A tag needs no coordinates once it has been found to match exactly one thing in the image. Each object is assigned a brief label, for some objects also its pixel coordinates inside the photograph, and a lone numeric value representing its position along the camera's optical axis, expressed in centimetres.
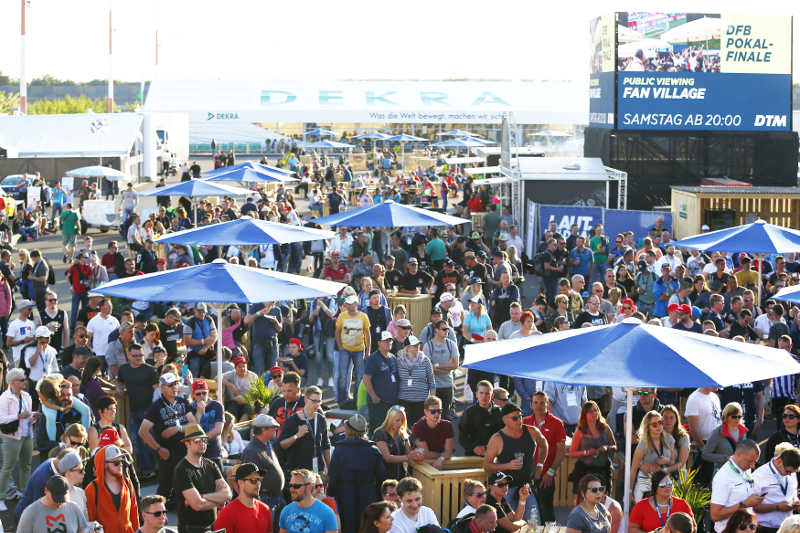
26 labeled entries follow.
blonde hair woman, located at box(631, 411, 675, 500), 1716
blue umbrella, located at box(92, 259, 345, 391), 1955
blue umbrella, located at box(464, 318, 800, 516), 1377
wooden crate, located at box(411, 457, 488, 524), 1750
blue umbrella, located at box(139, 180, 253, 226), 4244
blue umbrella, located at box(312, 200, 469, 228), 3306
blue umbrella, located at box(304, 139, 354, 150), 10669
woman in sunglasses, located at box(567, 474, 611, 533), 1407
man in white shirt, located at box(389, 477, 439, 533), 1398
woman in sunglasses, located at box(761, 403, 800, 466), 1777
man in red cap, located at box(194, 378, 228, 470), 1762
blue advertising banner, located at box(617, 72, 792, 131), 5709
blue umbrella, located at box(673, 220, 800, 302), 2766
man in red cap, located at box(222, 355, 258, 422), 2189
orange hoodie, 1476
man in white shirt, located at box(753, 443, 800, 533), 1544
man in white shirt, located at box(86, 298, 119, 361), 2497
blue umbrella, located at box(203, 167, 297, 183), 5246
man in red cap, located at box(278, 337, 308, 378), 2483
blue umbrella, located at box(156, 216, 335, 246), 2887
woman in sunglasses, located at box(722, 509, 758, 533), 1328
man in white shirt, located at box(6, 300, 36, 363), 2458
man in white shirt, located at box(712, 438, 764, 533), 1516
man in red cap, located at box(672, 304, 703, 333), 2406
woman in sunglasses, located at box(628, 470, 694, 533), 1492
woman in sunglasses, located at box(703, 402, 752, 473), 1781
